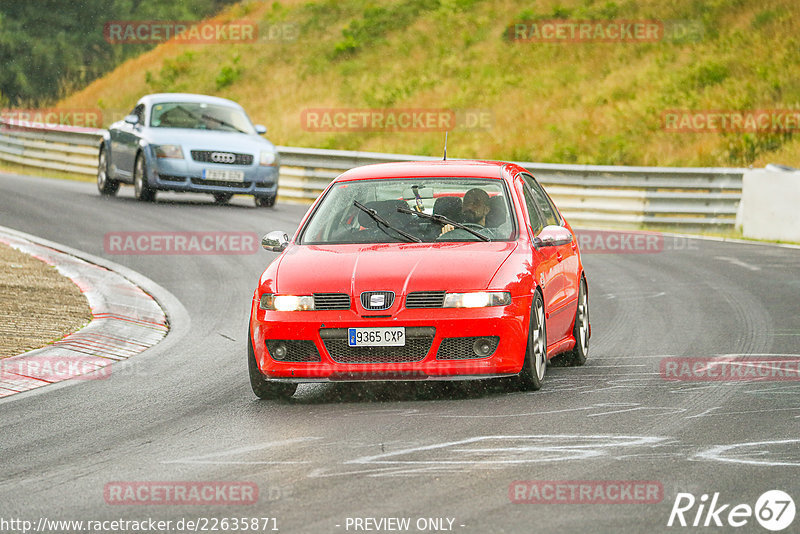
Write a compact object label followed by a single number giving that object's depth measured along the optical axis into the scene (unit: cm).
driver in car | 1855
